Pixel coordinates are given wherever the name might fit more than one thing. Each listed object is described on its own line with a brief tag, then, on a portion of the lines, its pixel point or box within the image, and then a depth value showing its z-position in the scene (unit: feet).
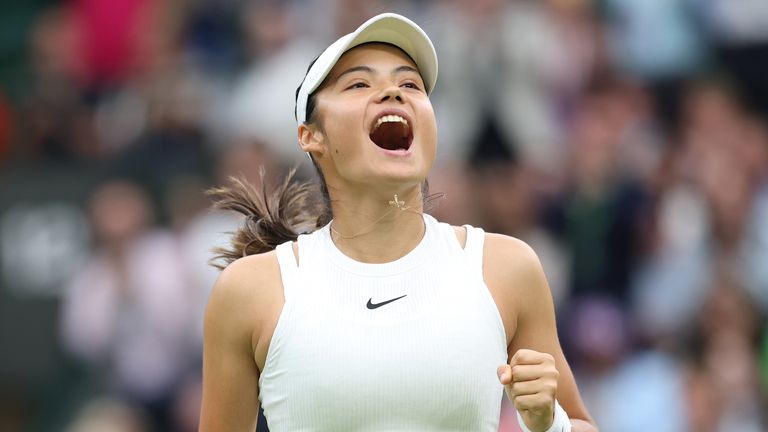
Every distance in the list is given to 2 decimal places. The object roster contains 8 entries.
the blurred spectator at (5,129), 67.82
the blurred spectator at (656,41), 63.10
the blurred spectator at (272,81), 61.52
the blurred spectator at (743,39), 62.03
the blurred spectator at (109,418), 55.88
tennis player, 25.57
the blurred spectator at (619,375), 51.57
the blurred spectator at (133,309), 56.80
